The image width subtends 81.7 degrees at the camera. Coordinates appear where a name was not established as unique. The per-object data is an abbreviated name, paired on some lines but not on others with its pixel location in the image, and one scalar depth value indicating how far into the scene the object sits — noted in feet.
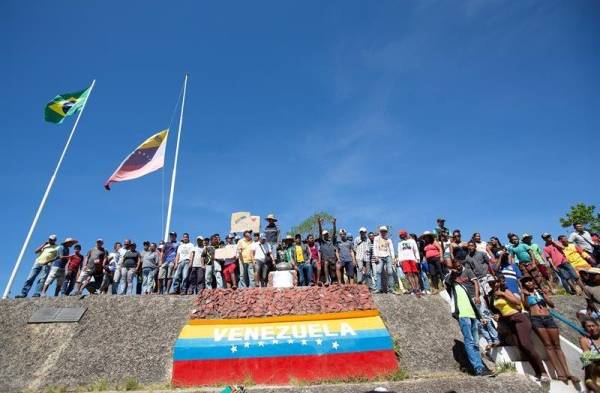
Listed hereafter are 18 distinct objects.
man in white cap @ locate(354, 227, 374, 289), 37.01
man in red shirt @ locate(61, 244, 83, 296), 36.74
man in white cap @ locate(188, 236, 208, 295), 36.81
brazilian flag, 51.45
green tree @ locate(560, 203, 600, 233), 103.39
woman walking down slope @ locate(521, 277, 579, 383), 20.06
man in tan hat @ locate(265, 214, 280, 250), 38.55
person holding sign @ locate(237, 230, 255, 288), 36.63
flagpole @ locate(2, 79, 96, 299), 36.73
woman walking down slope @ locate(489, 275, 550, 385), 20.65
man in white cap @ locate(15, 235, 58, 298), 35.19
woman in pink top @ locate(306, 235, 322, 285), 36.27
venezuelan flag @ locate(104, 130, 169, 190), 45.44
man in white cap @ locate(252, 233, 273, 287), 35.88
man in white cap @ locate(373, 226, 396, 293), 34.58
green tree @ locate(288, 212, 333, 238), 132.12
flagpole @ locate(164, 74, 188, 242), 45.66
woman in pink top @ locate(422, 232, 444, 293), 34.58
